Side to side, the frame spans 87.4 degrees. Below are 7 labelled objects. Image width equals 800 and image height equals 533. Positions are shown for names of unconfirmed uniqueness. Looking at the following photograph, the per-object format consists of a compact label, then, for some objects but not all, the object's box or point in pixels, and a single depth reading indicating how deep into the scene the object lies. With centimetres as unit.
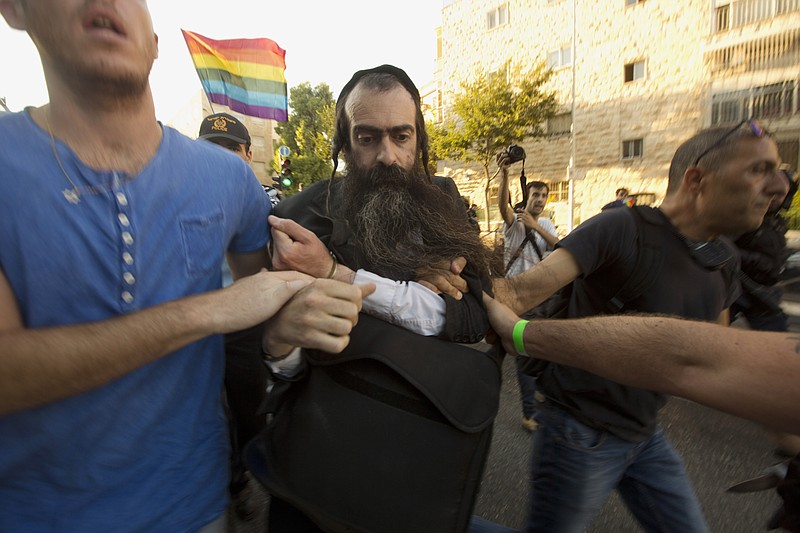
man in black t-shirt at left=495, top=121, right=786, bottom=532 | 159
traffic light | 1148
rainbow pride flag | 598
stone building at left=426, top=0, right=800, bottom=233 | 1650
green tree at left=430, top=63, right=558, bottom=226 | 1941
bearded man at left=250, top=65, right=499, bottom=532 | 111
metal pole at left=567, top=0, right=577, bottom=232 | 2034
